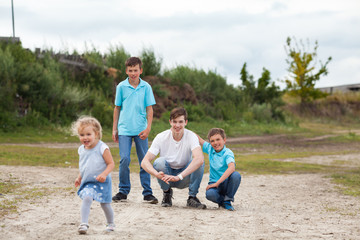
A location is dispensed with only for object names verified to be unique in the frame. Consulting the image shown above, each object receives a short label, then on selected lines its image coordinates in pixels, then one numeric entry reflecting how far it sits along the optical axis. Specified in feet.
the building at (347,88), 184.65
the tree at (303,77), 143.02
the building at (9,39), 88.45
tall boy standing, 23.38
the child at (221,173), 22.19
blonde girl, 16.39
